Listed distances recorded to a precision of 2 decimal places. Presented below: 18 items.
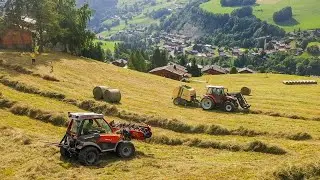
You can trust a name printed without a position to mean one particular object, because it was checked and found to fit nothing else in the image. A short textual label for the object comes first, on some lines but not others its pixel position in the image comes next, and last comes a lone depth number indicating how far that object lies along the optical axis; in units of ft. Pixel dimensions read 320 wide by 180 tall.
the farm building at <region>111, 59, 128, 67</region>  430.61
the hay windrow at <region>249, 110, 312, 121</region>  122.60
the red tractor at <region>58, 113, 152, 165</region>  74.13
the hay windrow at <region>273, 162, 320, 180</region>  69.56
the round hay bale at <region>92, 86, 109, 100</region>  133.18
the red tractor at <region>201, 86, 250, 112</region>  128.06
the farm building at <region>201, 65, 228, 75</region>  394.32
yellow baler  135.44
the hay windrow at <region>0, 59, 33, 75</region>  163.81
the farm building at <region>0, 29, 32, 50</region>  223.92
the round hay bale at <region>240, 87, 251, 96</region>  180.34
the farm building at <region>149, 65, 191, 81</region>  298.11
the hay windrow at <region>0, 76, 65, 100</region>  131.44
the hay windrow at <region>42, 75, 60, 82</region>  157.40
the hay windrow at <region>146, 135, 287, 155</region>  85.05
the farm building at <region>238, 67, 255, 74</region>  406.21
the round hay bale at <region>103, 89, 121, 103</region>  130.21
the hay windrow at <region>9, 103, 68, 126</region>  106.42
